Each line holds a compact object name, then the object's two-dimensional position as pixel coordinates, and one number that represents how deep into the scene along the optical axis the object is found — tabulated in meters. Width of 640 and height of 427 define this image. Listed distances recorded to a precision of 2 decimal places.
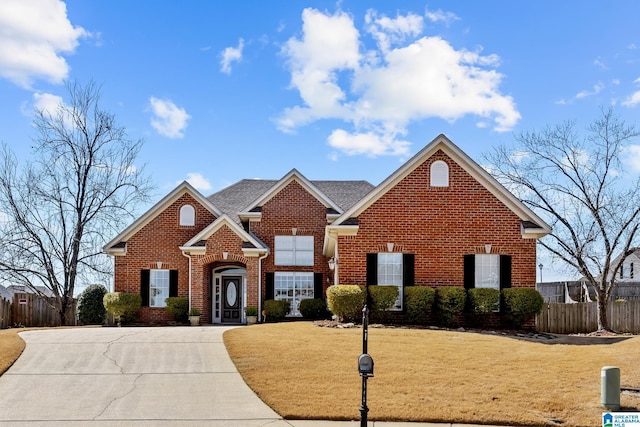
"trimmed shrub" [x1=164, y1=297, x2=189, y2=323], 29.84
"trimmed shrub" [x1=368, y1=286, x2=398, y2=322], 23.34
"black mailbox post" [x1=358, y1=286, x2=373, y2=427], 9.85
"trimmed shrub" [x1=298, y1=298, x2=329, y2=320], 30.11
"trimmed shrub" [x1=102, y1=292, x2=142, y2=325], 29.80
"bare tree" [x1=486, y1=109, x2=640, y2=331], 30.89
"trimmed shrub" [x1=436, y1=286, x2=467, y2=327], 23.53
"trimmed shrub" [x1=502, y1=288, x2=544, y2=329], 23.78
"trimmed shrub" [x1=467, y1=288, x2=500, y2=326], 23.62
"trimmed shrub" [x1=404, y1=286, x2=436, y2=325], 23.50
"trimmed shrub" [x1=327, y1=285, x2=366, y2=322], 23.09
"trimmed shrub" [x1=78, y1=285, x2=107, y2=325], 34.38
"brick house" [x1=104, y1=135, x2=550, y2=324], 24.27
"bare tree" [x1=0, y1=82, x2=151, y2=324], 34.34
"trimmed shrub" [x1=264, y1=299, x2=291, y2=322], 29.67
